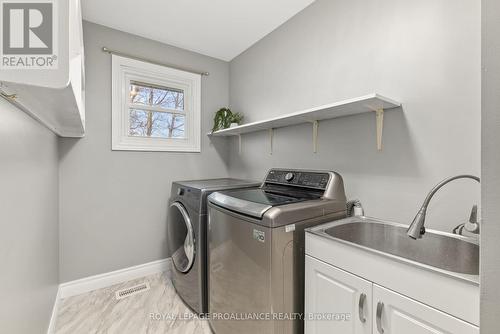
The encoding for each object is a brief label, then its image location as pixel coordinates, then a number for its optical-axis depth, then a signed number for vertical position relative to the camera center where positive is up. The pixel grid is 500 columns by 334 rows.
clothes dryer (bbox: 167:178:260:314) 1.75 -0.62
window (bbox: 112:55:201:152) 2.30 +0.66
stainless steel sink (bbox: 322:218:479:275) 1.05 -0.42
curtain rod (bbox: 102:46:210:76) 2.19 +1.14
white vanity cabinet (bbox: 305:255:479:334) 0.79 -0.59
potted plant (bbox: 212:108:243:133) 2.61 +0.55
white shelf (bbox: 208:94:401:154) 1.28 +0.38
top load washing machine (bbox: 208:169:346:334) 1.17 -0.50
